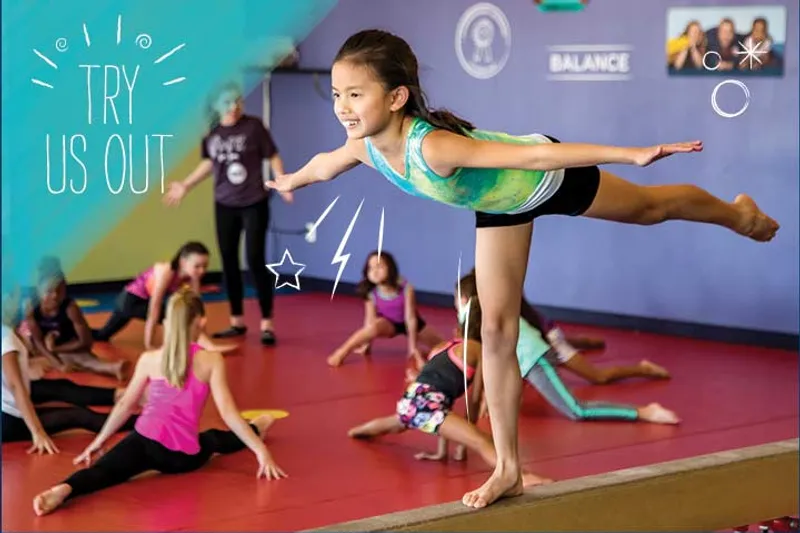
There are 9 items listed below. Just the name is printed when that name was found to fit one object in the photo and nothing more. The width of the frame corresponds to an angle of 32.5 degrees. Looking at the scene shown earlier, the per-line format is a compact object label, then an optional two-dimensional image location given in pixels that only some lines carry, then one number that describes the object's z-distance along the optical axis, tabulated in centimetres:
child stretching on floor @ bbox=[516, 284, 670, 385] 632
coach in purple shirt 729
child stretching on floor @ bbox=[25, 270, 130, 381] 684
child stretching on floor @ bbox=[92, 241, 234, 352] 741
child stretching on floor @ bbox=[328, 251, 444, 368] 713
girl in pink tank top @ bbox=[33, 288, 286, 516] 503
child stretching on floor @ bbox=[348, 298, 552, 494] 475
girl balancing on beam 271
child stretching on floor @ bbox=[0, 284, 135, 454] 536
